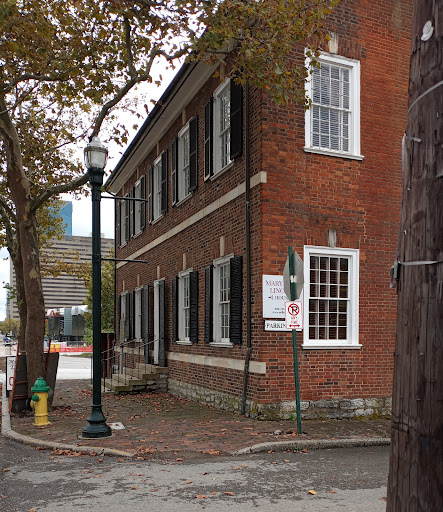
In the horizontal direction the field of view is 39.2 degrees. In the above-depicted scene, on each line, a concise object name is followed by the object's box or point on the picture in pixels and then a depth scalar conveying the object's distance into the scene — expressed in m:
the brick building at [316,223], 11.46
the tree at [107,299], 54.72
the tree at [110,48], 10.46
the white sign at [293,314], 9.19
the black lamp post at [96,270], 9.70
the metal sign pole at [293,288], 9.20
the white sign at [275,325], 11.23
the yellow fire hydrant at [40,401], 11.12
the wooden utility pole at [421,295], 2.13
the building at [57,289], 192.38
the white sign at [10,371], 14.32
